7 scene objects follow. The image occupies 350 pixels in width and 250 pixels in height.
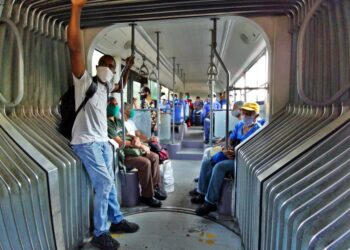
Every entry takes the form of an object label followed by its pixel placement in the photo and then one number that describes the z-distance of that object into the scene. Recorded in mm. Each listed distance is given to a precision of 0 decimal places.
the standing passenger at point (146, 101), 5730
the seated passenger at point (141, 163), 3229
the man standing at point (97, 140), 2232
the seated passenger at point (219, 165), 2936
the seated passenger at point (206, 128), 7180
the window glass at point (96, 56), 5261
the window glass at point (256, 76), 5426
